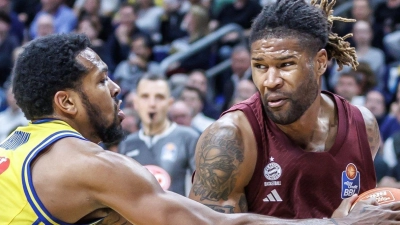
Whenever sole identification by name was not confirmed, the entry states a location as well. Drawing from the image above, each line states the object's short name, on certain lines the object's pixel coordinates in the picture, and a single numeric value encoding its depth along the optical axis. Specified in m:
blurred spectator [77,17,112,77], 20.98
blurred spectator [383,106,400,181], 13.92
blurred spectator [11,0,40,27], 24.83
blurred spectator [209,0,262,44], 19.81
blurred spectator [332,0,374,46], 17.75
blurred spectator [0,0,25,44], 22.36
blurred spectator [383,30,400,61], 17.39
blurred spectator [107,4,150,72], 21.48
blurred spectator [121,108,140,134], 15.80
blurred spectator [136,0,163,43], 21.91
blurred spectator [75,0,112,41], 22.41
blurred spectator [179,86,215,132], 16.39
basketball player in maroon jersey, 7.70
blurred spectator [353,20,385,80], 16.80
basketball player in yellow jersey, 6.20
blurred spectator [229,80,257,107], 16.19
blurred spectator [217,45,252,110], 18.06
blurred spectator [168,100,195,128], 15.69
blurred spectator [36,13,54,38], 20.78
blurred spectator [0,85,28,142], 17.53
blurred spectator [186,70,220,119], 17.28
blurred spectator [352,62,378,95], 16.03
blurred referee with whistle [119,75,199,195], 13.41
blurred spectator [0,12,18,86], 20.92
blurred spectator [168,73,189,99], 17.92
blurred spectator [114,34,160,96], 19.56
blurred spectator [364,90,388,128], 15.20
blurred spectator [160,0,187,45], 21.67
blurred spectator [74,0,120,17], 23.55
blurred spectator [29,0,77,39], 22.70
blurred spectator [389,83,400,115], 15.07
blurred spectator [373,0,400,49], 18.03
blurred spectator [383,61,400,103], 16.55
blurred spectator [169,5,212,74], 20.02
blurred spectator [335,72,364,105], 15.52
